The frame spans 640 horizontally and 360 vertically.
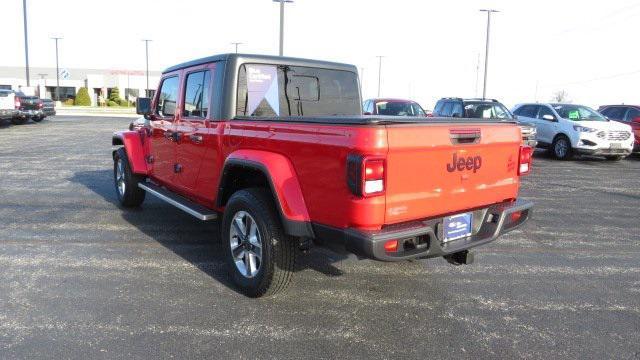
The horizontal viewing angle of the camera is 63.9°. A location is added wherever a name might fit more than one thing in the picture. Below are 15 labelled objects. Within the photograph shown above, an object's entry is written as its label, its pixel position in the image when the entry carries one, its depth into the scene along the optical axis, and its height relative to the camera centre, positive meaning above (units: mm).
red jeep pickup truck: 3320 -392
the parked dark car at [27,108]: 24328 -16
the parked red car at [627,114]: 15711 +389
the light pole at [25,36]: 33938 +4743
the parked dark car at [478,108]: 15086 +397
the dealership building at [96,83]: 75625 +3947
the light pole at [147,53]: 59825 +6718
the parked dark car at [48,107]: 29066 +78
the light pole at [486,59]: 30375 +3737
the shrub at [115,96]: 65312 +1869
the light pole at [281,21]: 19828 +3629
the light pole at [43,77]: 74250 +4517
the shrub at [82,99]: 62719 +1306
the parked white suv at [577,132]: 14180 -189
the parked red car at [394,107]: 15625 +363
